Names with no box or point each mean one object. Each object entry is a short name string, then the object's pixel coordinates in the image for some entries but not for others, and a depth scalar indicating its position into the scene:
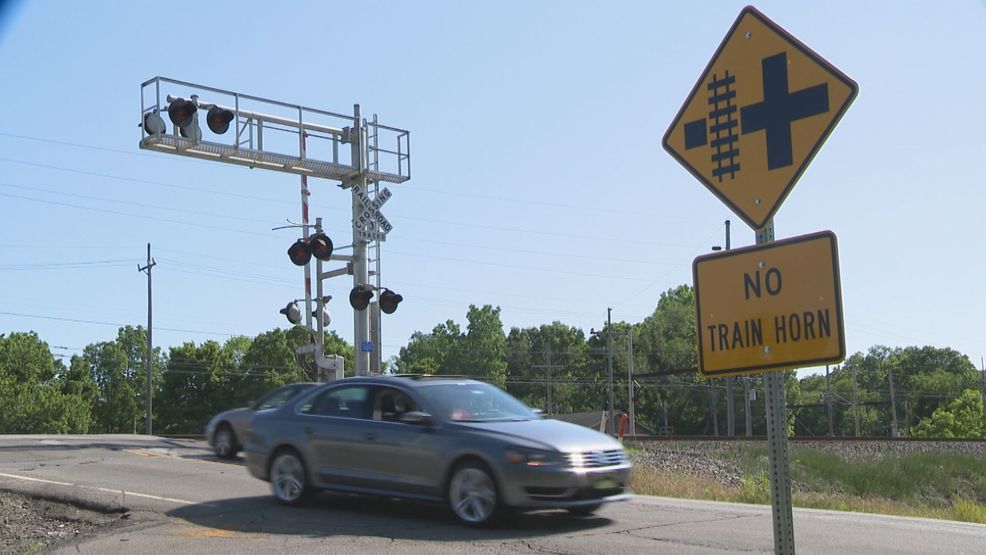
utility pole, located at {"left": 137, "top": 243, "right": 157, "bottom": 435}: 62.37
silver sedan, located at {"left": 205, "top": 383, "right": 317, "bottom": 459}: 19.00
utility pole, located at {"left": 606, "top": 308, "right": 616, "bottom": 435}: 77.38
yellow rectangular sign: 4.36
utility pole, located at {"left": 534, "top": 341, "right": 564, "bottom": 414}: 85.29
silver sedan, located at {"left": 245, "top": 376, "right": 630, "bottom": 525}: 10.40
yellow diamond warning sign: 4.64
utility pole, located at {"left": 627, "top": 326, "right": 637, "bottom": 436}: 53.81
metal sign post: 4.41
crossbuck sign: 25.64
